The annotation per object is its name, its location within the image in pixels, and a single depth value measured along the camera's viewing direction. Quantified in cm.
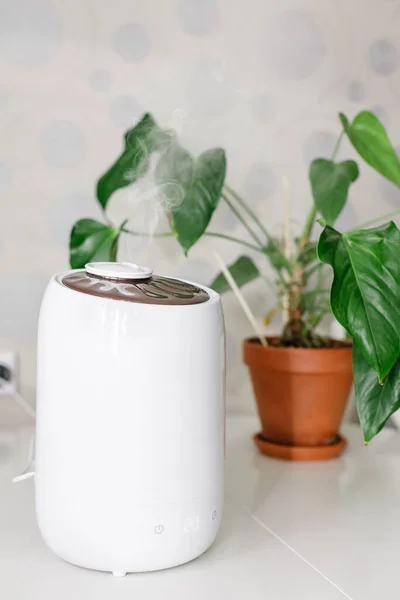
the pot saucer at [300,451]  175
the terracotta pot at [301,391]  172
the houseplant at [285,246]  158
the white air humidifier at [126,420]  129
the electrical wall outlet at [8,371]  191
